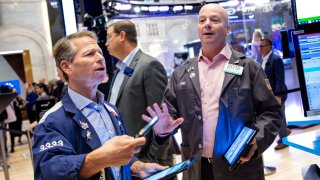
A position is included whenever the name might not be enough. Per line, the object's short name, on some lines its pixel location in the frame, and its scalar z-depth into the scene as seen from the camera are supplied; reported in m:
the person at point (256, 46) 6.59
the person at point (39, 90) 8.52
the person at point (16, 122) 8.11
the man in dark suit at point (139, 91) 2.66
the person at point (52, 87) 9.49
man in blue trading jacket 1.30
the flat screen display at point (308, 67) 1.79
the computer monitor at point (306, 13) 1.79
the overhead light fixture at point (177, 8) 10.99
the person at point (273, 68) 5.23
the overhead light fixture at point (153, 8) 10.38
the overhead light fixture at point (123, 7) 8.26
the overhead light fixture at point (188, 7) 10.91
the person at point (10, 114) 6.38
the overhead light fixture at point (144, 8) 9.98
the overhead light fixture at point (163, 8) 10.61
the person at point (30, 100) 8.39
